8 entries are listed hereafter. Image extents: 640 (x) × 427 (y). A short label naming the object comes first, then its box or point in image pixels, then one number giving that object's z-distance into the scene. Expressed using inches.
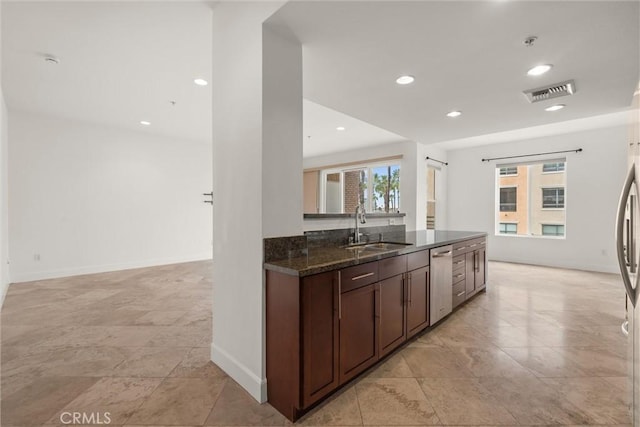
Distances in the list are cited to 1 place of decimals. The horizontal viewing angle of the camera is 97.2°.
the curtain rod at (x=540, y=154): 218.4
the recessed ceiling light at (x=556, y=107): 136.3
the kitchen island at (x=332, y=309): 63.9
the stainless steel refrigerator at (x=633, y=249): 50.3
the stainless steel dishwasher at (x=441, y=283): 111.0
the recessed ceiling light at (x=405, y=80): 109.6
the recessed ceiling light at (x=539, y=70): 100.3
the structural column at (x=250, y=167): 72.4
